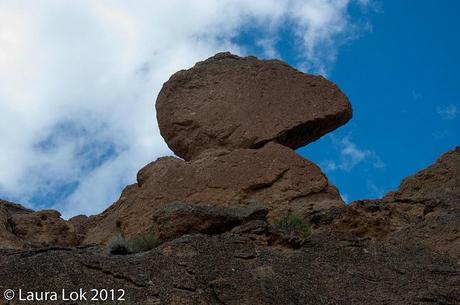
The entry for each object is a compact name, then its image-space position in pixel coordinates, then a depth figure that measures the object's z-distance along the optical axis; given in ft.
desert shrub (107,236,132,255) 52.95
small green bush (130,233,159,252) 54.92
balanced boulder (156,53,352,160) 74.38
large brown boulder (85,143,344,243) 67.62
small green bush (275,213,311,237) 57.31
